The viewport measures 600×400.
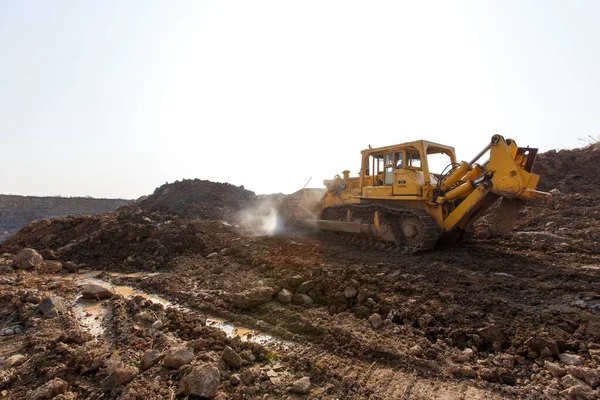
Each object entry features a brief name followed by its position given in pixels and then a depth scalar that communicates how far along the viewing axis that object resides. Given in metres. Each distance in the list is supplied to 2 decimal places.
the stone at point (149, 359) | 3.07
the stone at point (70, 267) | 7.91
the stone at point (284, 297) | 4.79
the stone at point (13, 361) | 3.22
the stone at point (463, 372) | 2.89
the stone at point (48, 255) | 8.67
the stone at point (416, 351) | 3.21
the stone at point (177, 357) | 3.05
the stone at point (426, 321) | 3.80
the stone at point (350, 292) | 4.70
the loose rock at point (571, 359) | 2.89
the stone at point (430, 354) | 3.19
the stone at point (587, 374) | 2.59
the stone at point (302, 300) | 4.77
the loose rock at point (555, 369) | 2.74
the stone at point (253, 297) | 4.72
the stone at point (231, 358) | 3.14
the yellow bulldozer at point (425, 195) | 6.66
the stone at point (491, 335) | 3.37
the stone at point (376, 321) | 3.91
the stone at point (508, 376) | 2.78
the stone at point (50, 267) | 7.56
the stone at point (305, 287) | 5.02
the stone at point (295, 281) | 5.16
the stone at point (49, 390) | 2.64
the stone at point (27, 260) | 7.50
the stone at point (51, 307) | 4.55
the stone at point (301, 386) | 2.74
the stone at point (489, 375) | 2.82
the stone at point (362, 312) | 4.27
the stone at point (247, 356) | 3.27
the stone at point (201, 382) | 2.69
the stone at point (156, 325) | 4.09
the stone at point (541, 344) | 3.08
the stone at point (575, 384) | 2.48
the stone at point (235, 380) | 2.86
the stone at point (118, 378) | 2.77
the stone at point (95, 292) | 5.54
